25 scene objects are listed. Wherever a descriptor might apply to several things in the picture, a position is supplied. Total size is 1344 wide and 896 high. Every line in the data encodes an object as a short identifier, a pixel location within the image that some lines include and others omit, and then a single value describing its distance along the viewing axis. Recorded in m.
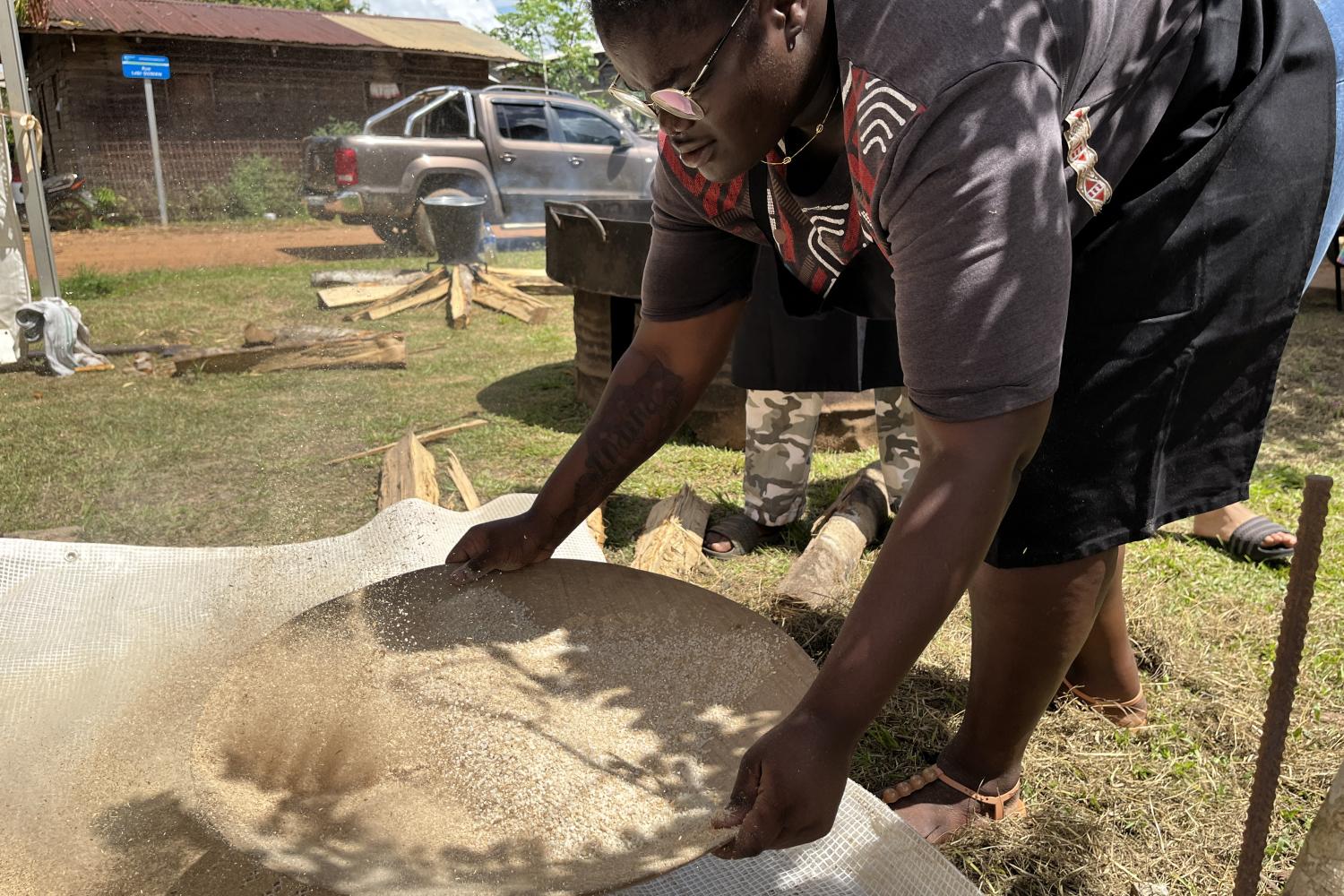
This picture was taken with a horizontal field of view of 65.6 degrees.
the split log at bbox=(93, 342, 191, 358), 6.51
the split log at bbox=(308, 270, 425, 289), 9.23
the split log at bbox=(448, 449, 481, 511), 3.73
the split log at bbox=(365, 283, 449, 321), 8.16
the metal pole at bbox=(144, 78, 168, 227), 12.01
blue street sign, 10.85
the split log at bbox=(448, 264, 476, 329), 7.64
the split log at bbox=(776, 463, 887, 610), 2.93
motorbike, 13.88
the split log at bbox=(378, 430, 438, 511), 3.59
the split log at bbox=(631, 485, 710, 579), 3.16
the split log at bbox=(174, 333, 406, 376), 6.04
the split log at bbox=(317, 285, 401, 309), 8.50
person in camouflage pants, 3.33
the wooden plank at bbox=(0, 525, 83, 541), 3.31
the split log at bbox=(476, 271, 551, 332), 7.74
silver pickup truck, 11.23
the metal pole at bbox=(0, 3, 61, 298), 6.05
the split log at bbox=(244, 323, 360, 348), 6.59
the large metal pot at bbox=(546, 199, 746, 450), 4.26
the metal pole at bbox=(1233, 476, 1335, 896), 1.18
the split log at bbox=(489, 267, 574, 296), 8.89
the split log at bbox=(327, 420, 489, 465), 4.70
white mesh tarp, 1.81
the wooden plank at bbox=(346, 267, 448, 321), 8.20
